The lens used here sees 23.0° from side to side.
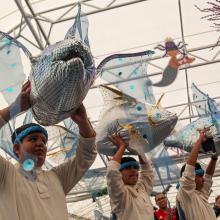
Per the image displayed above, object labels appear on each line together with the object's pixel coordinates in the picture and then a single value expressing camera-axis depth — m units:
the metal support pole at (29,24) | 6.27
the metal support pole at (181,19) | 6.50
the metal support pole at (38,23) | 6.32
